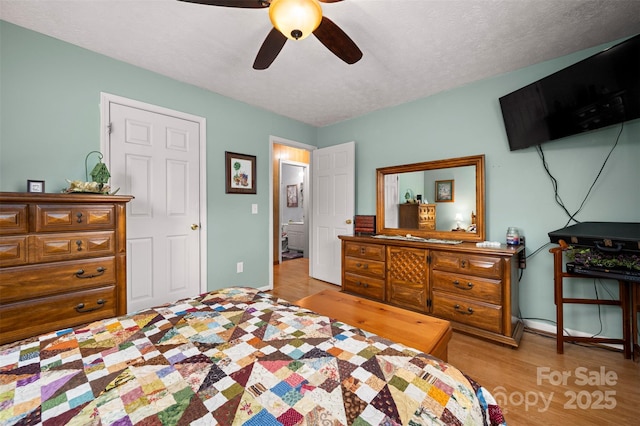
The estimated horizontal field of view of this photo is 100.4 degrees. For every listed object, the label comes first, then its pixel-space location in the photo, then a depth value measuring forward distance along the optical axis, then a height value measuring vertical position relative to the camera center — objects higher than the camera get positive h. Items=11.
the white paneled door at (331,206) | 3.87 +0.14
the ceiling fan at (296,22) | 1.33 +1.05
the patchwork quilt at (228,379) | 0.62 -0.46
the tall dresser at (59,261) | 1.60 -0.30
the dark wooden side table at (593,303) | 2.00 -0.70
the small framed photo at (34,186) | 1.95 +0.22
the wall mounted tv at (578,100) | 1.78 +0.88
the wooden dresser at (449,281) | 2.26 -0.67
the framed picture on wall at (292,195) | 7.16 +0.52
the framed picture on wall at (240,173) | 3.28 +0.53
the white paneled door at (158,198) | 2.53 +0.18
